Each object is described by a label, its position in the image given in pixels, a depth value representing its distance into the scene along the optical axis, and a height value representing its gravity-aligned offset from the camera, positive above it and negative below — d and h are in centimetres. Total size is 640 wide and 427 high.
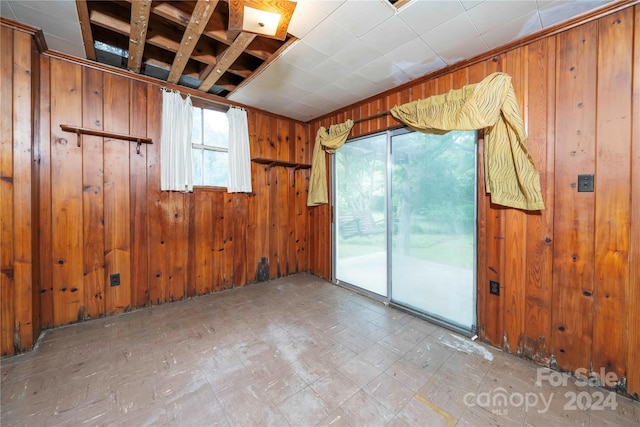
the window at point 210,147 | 300 +82
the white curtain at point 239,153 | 316 +78
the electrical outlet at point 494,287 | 203 -65
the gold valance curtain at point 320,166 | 348 +69
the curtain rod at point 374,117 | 281 +116
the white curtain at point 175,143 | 269 +77
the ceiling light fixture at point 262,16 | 149 +127
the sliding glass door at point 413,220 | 225 -11
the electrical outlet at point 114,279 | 247 -70
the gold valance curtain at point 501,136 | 181 +59
